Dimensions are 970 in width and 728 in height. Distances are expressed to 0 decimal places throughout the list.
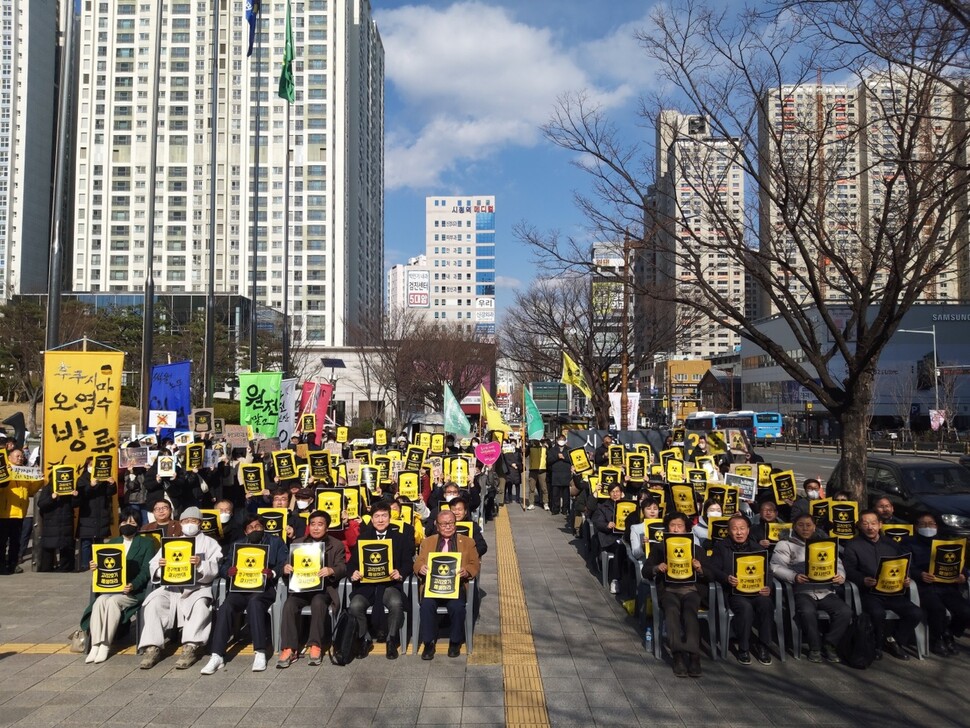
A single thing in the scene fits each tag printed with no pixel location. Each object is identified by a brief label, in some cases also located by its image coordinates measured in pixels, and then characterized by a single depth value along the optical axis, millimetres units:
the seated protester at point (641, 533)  9016
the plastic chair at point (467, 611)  7703
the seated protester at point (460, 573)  7613
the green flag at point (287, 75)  32875
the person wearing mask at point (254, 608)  7227
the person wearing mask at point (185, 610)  7312
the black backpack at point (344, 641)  7371
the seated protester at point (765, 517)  9492
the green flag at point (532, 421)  19312
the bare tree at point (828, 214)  11203
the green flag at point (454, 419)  17703
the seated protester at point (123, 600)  7430
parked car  12344
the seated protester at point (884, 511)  9812
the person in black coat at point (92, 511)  10953
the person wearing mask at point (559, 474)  17703
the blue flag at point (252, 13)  29828
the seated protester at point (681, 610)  7141
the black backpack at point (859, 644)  7258
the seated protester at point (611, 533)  10227
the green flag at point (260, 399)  16516
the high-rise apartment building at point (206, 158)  92562
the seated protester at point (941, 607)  7688
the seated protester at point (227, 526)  9477
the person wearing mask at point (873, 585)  7562
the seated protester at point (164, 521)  8281
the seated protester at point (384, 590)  7625
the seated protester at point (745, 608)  7535
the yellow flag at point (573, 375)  23688
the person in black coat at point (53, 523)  10875
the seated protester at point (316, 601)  7391
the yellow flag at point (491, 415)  18641
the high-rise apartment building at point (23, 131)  96812
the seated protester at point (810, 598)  7484
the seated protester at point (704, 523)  9041
